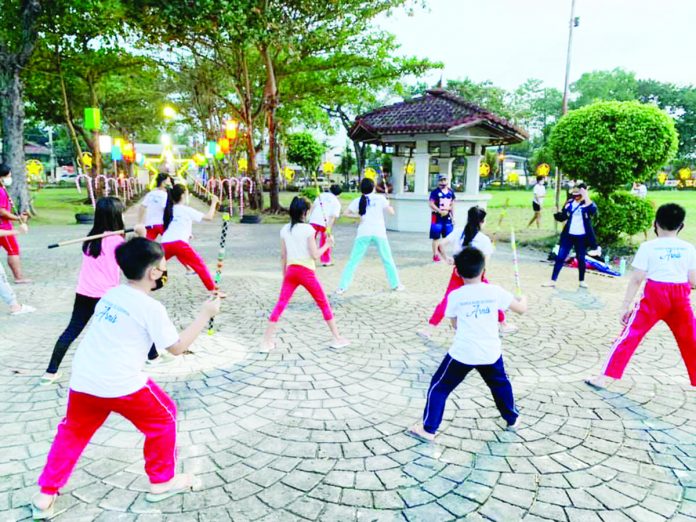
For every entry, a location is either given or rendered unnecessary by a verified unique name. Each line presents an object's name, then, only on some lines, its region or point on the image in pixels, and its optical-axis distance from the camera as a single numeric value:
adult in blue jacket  8.01
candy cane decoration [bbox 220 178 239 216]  23.15
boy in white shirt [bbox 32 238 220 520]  2.49
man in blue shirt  10.21
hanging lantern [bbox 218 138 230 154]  22.62
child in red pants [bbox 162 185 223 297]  6.55
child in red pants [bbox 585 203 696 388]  3.96
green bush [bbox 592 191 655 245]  11.50
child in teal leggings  7.42
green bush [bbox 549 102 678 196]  10.95
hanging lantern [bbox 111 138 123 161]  22.08
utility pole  18.95
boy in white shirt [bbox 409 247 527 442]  3.21
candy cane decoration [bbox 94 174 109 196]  20.80
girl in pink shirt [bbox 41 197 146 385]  4.06
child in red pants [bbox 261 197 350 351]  4.92
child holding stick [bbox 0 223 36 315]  5.97
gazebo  15.35
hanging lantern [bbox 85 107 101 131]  16.18
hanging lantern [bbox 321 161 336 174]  31.73
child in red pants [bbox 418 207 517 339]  5.14
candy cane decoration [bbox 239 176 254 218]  22.42
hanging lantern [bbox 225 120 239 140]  20.72
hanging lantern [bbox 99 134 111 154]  19.29
